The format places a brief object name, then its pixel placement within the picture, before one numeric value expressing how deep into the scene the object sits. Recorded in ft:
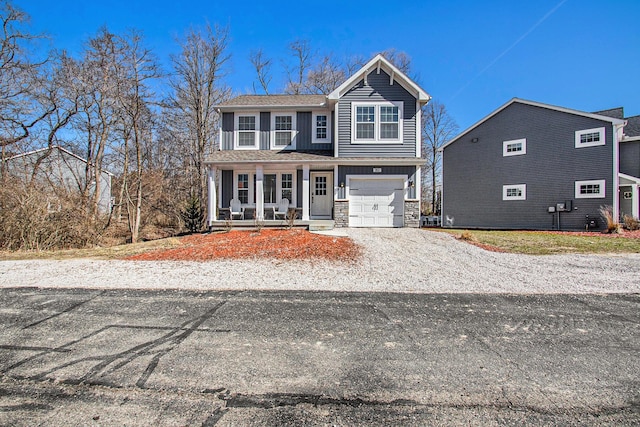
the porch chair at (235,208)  46.64
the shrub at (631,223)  48.32
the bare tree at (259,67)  89.76
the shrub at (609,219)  45.96
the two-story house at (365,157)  44.65
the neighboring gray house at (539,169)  51.06
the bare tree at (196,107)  72.79
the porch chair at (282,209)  46.07
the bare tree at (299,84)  87.45
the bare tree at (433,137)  108.78
